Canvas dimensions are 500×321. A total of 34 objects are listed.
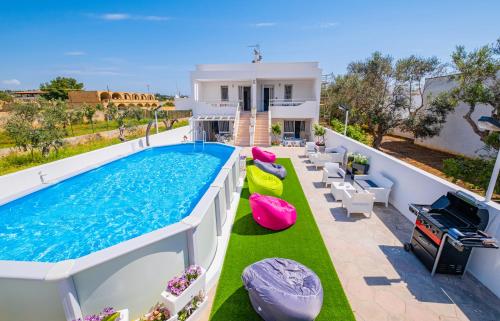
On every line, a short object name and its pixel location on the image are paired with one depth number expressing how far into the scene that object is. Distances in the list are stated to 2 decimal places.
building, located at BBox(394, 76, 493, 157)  16.83
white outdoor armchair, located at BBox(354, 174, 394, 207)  7.93
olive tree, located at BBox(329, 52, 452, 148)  19.08
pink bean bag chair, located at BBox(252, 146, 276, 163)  11.98
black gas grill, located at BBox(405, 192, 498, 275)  4.14
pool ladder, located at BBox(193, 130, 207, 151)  21.42
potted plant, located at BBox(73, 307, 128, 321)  3.00
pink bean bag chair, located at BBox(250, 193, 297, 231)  6.51
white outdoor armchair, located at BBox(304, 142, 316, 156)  14.93
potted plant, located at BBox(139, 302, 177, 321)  3.46
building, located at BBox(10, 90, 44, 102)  69.66
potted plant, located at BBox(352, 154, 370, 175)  10.00
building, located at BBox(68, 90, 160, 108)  54.22
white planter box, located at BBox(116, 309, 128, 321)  3.12
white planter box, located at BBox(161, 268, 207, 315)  3.51
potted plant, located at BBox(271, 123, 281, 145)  18.95
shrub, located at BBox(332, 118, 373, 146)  16.06
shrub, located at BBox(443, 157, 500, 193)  9.00
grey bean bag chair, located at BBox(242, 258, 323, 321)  3.46
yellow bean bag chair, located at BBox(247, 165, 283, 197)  8.23
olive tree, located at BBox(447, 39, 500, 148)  12.40
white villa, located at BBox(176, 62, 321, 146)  20.44
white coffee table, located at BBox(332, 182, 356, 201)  8.12
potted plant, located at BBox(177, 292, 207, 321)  3.72
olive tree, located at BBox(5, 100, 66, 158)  13.06
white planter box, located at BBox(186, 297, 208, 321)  3.85
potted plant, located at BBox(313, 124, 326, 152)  16.15
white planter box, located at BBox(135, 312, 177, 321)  3.47
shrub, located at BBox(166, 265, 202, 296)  3.67
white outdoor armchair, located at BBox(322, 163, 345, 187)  9.79
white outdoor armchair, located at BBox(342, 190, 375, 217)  7.10
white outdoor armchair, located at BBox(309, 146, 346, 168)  12.37
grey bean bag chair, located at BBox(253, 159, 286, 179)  10.23
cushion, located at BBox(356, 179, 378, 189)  8.44
